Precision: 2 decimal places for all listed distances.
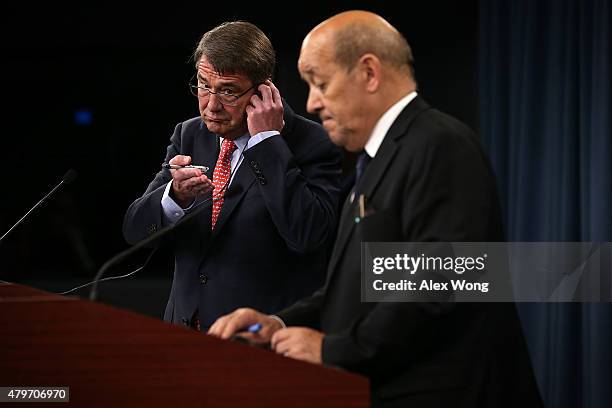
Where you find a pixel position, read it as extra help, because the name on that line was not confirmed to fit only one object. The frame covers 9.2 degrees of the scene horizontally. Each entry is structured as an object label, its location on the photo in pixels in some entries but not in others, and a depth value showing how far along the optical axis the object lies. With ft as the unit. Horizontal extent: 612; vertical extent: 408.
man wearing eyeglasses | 28.61
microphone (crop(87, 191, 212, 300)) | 26.24
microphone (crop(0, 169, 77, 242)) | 28.58
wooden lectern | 25.97
